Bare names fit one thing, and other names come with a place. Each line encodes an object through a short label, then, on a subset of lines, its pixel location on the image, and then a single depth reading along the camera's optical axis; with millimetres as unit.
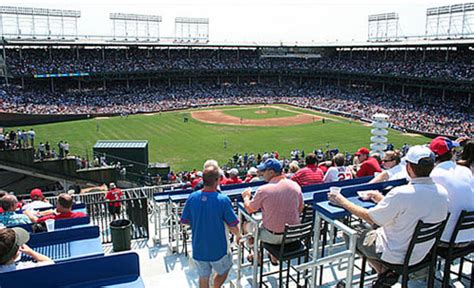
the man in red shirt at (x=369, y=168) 7848
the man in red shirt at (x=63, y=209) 6301
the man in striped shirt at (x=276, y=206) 5047
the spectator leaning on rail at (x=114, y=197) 11055
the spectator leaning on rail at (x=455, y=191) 4496
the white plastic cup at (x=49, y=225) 5555
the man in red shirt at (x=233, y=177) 9887
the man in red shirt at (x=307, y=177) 7309
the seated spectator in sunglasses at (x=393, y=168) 6059
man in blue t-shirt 4906
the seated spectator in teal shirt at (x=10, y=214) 6167
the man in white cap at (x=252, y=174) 10761
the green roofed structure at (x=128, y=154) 23156
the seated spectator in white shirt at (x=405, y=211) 3896
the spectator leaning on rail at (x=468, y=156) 5479
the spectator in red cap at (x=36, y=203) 7822
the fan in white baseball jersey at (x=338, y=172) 8293
